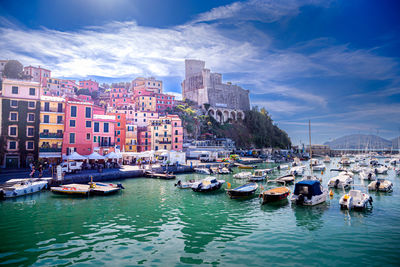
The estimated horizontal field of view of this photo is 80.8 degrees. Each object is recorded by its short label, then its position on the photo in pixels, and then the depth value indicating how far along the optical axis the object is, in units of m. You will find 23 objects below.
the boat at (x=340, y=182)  29.82
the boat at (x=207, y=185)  27.46
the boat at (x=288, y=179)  34.83
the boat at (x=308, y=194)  20.78
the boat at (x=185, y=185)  29.72
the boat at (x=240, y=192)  24.11
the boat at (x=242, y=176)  38.82
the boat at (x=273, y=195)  21.84
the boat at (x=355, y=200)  19.44
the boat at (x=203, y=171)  44.38
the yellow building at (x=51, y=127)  36.16
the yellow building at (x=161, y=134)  59.81
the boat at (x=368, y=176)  37.75
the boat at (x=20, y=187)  22.86
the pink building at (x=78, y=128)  38.03
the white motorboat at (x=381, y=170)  46.88
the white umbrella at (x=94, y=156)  36.56
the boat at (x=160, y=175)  37.54
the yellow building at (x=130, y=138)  55.63
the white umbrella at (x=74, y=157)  33.87
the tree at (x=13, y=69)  65.91
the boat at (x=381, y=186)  27.86
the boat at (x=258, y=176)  36.44
